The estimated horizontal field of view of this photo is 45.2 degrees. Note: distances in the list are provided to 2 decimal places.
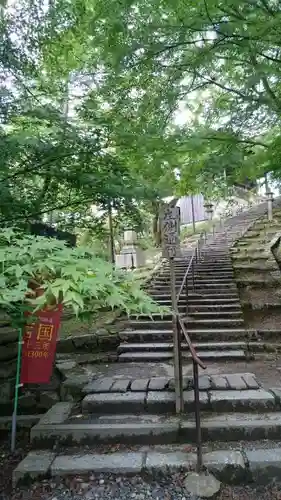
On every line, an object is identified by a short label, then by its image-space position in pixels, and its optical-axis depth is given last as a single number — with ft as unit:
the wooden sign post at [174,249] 11.14
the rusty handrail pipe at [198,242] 31.89
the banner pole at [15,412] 11.38
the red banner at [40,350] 11.98
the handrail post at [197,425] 8.95
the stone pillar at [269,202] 40.98
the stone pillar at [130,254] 38.29
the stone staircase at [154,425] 9.17
